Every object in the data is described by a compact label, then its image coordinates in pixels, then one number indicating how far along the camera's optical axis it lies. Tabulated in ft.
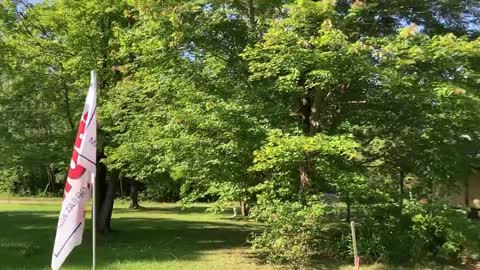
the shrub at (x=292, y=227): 38.22
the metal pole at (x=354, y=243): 32.19
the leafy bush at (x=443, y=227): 41.96
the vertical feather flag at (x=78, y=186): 23.68
